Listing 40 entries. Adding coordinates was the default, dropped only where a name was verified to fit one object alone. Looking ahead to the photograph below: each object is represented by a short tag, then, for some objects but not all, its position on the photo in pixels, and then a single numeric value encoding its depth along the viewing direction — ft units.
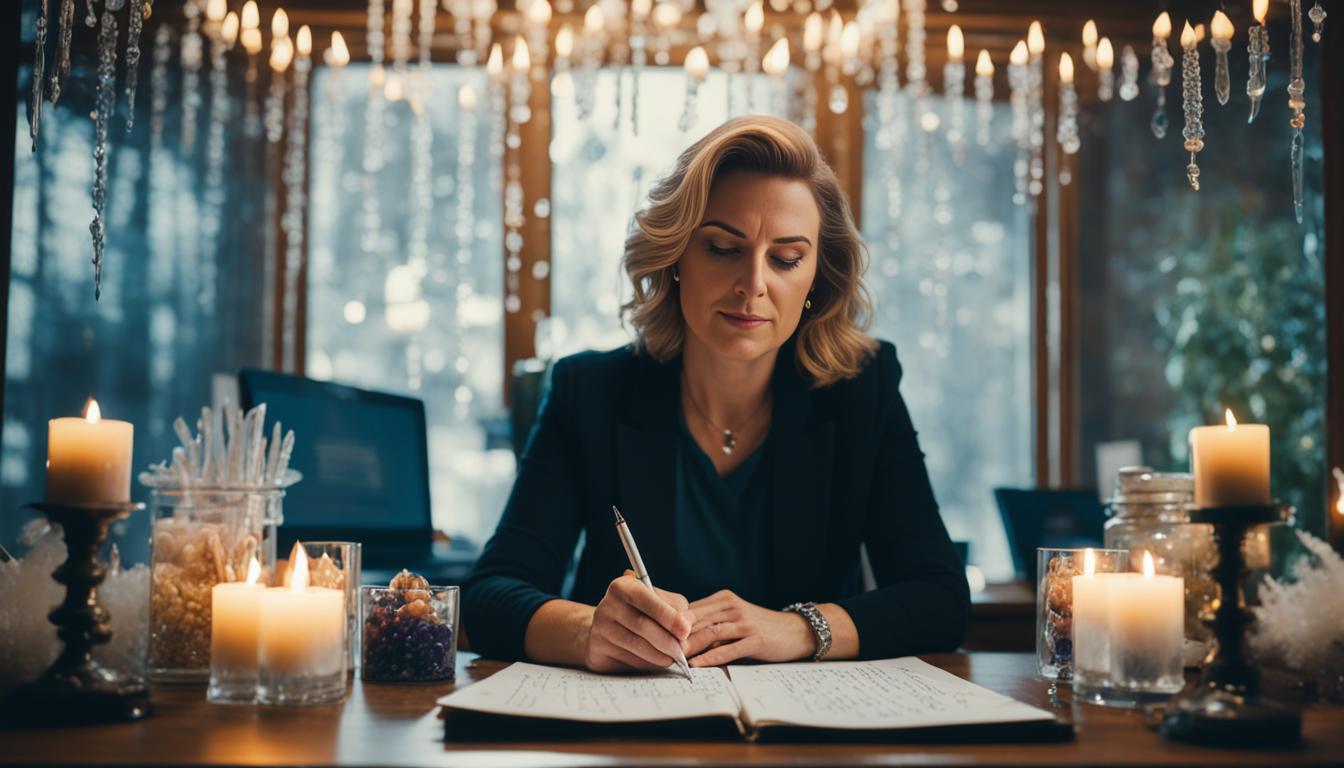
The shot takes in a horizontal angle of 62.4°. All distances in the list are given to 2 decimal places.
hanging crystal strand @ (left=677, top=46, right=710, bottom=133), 9.14
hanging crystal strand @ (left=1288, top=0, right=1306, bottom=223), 3.98
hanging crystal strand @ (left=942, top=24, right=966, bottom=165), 12.37
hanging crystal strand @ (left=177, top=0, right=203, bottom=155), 11.38
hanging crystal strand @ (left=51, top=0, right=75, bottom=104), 4.17
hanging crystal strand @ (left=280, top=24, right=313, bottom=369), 11.97
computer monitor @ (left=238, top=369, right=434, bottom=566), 6.09
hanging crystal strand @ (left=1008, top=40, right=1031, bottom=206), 12.33
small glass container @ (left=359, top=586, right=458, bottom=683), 3.48
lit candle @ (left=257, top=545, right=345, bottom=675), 2.89
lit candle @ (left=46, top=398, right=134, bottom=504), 2.91
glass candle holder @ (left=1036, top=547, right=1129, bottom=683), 3.55
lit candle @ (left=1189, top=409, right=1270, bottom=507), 2.75
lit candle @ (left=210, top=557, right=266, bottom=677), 2.99
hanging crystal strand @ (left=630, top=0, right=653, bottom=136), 11.29
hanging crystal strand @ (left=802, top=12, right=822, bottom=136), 12.09
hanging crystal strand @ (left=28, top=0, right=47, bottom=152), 4.02
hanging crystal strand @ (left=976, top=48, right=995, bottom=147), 12.41
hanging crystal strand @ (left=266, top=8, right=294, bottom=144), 11.78
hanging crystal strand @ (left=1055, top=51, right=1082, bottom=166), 8.63
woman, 4.91
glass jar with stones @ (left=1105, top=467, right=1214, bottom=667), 3.79
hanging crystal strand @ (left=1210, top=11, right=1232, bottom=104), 4.66
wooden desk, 2.44
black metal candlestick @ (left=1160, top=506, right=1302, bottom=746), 2.60
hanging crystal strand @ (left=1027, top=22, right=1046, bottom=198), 12.23
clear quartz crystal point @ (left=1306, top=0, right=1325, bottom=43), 4.29
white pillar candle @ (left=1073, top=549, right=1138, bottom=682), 3.11
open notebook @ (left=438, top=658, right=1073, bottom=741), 2.66
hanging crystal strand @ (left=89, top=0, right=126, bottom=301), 3.88
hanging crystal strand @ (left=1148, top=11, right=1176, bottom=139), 6.08
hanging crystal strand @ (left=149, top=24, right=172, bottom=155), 11.18
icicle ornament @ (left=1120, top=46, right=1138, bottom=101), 8.74
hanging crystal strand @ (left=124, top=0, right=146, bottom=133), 4.41
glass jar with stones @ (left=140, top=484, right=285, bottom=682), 3.33
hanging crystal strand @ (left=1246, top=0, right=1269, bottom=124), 4.29
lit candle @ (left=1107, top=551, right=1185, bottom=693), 2.94
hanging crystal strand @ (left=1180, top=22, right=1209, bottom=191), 4.32
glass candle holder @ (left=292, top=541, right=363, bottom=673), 3.38
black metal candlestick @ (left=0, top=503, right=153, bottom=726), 2.80
